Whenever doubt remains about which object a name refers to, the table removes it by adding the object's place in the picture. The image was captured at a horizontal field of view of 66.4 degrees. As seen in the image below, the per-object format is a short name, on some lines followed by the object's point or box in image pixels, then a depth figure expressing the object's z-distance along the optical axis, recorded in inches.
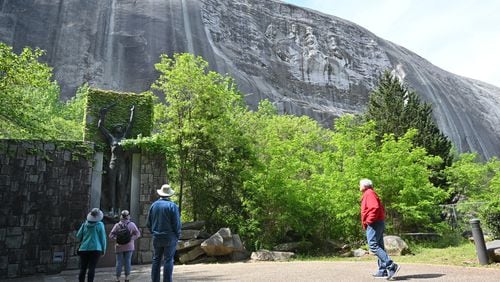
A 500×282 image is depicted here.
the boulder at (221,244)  439.2
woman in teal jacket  244.7
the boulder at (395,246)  406.9
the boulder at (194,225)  488.7
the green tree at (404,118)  852.6
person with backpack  274.7
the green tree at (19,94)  304.2
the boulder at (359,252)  429.7
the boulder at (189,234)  470.0
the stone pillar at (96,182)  436.8
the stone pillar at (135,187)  461.7
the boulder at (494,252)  279.4
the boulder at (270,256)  427.5
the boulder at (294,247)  485.7
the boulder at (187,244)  457.7
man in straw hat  215.5
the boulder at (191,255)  451.2
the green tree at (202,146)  549.0
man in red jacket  231.8
